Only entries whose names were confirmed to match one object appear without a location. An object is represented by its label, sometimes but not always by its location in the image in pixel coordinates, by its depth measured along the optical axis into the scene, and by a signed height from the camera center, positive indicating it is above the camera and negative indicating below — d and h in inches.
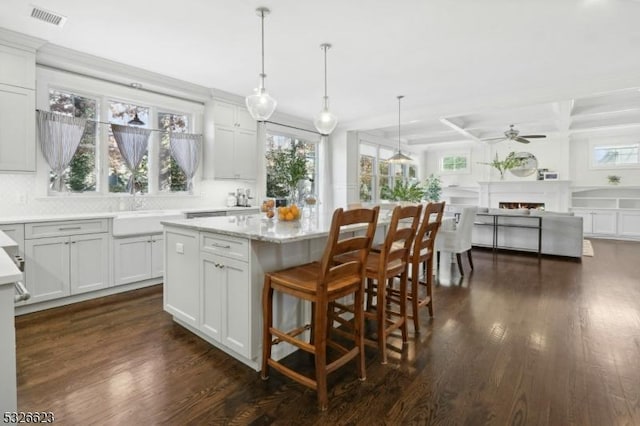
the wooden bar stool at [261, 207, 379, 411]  71.3 -19.8
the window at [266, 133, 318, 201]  255.0 +38.8
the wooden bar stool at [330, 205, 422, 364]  88.6 -17.8
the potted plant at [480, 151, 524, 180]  298.8 +38.9
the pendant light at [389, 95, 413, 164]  228.0 +31.8
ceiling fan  242.7 +51.3
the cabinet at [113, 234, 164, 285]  148.1 -25.1
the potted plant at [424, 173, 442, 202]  422.9 +21.7
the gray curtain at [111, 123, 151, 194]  168.6 +31.3
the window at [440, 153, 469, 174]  421.1 +54.7
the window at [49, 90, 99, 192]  155.0 +28.5
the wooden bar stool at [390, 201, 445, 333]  107.9 -16.6
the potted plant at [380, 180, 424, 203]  174.2 +6.2
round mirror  298.2 +35.1
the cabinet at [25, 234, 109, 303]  125.2 -24.5
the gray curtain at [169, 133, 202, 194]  192.4 +31.4
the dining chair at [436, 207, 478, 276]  179.0 -17.6
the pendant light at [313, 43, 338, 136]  140.0 +35.9
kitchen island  83.8 -19.2
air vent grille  114.8 +66.8
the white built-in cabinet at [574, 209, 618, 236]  321.7 -16.1
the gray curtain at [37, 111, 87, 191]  143.6 +29.3
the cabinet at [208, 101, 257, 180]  204.8 +39.9
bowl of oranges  109.1 -2.8
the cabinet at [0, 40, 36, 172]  128.6 +37.4
